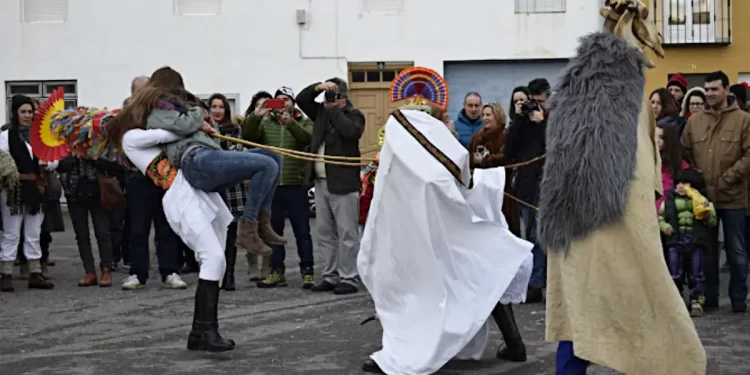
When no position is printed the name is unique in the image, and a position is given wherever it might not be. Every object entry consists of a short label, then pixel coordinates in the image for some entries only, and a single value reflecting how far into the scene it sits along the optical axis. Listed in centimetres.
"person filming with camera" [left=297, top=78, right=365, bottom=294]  1199
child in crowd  1071
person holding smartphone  1256
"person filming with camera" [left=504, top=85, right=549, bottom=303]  1129
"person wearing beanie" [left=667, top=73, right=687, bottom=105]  1402
